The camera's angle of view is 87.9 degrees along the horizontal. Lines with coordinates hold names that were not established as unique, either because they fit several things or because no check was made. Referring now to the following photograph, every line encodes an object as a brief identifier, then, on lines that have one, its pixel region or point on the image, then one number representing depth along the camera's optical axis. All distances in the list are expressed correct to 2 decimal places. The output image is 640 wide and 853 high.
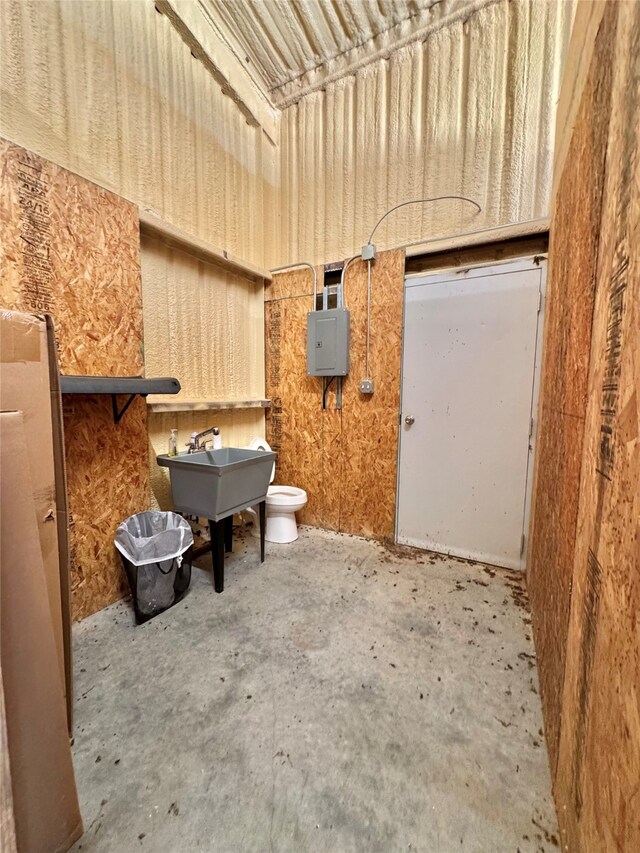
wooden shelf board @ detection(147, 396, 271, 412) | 2.07
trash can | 1.63
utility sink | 1.84
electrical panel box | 2.55
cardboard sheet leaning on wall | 0.80
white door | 2.14
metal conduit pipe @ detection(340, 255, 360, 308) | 2.57
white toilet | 2.51
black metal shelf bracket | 1.81
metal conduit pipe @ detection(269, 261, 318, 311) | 2.72
